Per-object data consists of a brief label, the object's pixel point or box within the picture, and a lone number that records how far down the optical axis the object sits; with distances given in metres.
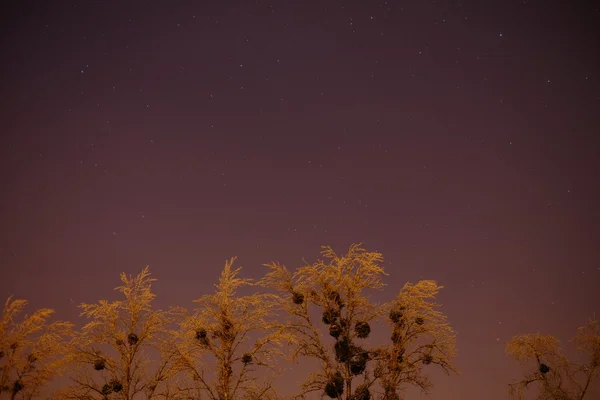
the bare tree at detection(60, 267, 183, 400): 12.34
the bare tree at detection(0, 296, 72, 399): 15.65
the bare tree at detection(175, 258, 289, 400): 11.92
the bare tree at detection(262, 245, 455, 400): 12.37
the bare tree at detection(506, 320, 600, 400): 18.28
